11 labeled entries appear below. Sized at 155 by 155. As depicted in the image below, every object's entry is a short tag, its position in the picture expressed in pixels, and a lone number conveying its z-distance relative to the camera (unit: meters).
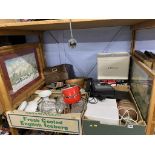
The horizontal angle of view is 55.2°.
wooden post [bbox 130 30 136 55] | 1.40
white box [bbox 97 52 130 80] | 1.29
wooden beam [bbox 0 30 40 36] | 1.03
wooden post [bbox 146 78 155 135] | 0.83
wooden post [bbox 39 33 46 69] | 1.54
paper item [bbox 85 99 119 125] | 0.96
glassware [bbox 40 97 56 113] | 1.09
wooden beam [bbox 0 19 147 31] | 0.82
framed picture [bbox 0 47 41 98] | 1.04
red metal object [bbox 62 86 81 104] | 1.05
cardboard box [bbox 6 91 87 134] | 0.94
